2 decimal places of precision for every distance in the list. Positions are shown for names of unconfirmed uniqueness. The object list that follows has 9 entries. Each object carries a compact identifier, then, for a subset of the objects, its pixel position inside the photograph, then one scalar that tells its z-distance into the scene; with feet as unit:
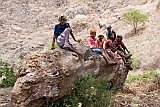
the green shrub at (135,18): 51.49
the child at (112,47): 20.72
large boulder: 14.12
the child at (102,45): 19.79
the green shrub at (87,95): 15.60
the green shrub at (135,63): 40.04
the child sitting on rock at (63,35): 16.43
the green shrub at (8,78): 26.50
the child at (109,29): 21.80
